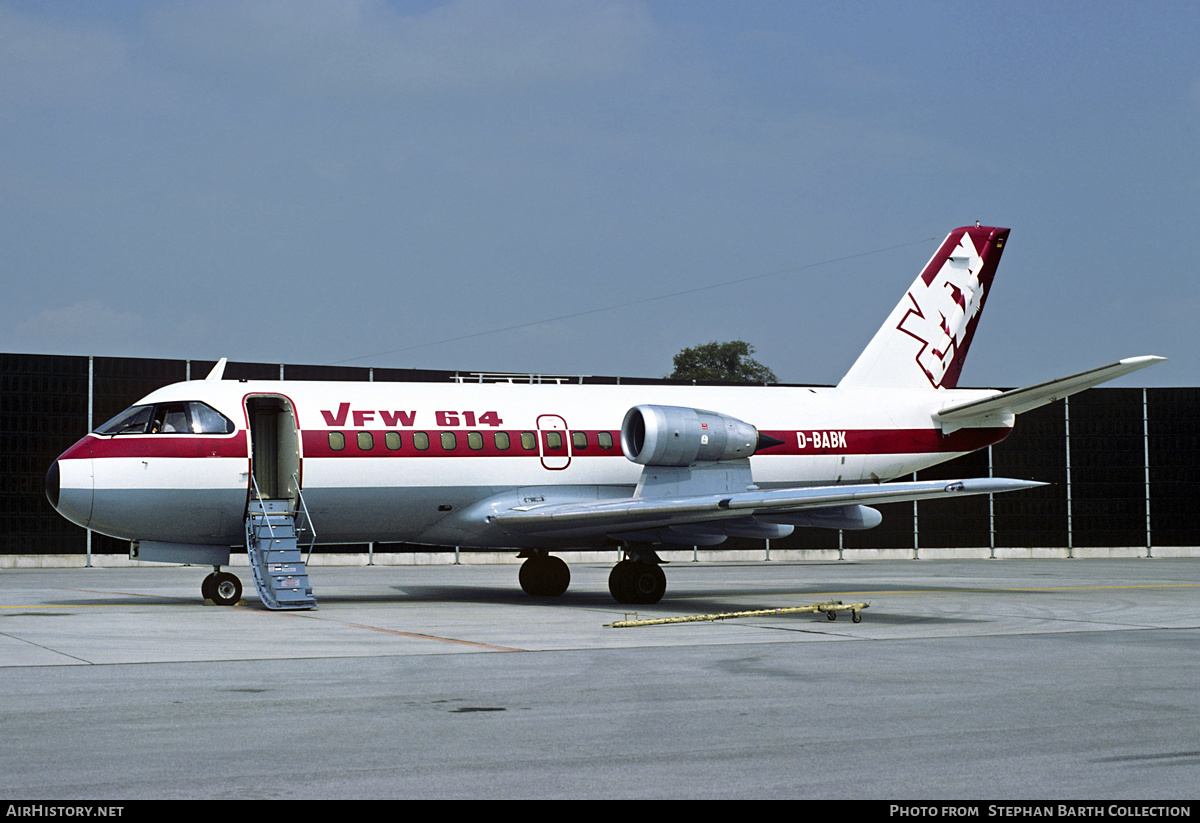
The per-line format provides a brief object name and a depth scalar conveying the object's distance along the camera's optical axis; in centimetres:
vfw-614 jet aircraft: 2198
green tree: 12219
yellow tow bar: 1947
